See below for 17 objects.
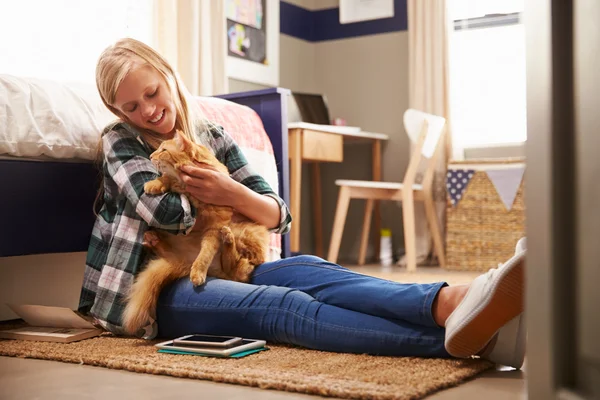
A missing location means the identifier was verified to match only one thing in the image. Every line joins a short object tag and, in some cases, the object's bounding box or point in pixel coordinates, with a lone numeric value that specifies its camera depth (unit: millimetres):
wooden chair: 3900
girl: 1368
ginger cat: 1656
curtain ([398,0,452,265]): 4336
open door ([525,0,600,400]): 685
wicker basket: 3953
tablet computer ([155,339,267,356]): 1517
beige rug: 1216
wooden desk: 3787
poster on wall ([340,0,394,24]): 4676
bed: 1891
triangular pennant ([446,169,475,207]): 4055
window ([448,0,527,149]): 4281
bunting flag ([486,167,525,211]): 3914
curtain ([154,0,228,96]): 3604
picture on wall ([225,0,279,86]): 4106
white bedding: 1892
